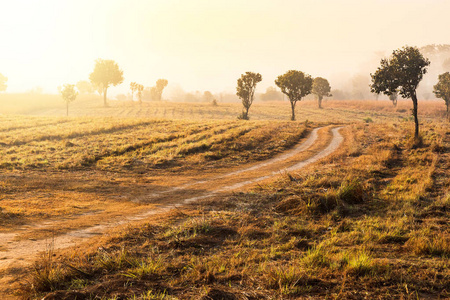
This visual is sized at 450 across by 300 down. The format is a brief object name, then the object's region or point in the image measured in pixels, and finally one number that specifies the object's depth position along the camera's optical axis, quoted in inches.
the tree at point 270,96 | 7662.4
